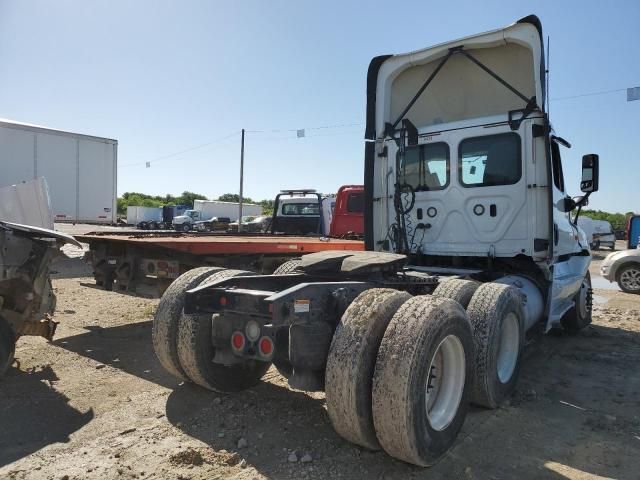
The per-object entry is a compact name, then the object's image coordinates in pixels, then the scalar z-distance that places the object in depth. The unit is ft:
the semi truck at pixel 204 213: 137.01
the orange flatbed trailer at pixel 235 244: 19.52
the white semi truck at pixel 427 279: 9.96
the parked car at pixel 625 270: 42.14
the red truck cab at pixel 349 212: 34.68
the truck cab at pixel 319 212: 34.83
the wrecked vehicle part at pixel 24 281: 14.88
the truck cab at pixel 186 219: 133.99
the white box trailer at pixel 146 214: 156.56
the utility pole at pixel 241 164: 79.79
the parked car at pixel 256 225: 65.98
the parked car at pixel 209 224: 113.12
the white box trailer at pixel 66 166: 44.57
